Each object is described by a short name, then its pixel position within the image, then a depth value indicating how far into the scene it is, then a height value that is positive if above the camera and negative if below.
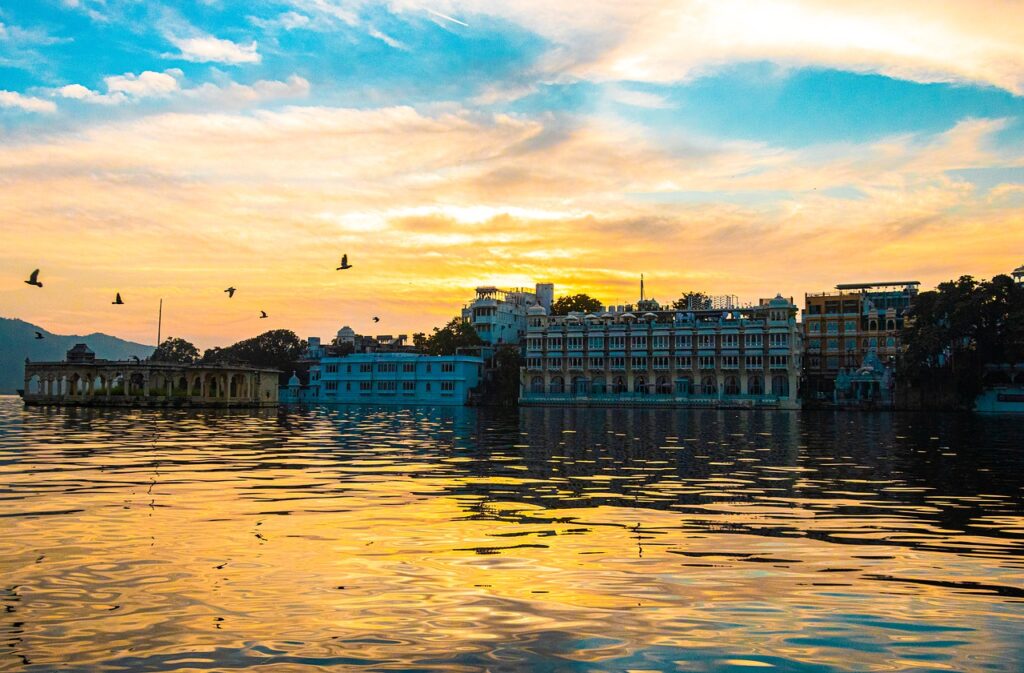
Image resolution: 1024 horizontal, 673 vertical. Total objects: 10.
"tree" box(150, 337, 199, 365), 160.36 +2.36
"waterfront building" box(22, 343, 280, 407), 93.94 -2.09
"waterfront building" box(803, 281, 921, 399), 114.00 +5.64
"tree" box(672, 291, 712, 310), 137.00 +10.56
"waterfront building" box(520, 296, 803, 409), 115.09 +1.74
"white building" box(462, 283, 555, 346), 144.62 +9.12
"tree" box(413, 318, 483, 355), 140.12 +4.49
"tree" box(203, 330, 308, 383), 154.50 +2.28
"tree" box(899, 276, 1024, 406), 89.81 +4.14
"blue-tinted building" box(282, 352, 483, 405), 130.00 -1.96
